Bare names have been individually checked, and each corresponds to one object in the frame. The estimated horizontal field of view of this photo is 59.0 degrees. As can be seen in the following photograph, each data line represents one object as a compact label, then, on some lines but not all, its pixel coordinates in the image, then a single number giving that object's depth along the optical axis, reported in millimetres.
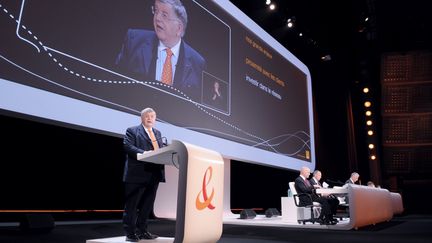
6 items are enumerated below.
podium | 2061
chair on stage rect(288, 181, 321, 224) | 5254
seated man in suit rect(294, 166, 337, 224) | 5203
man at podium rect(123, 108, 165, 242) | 2697
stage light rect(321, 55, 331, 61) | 9764
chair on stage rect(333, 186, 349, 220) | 7761
